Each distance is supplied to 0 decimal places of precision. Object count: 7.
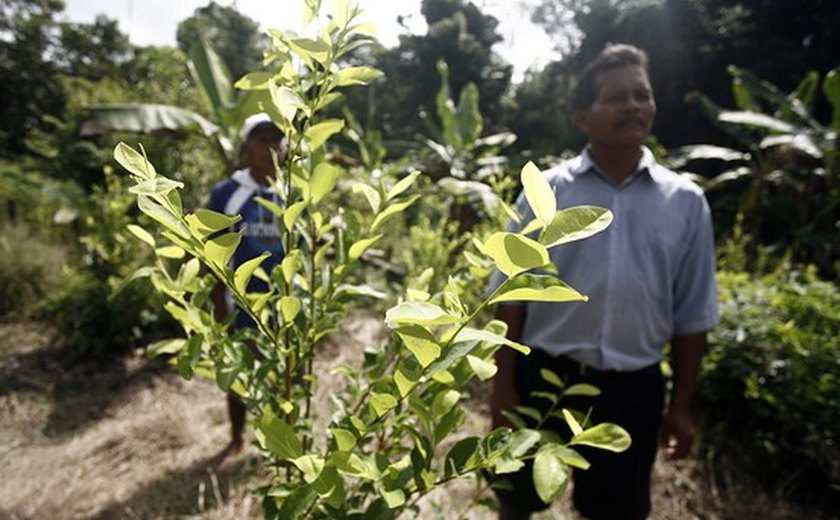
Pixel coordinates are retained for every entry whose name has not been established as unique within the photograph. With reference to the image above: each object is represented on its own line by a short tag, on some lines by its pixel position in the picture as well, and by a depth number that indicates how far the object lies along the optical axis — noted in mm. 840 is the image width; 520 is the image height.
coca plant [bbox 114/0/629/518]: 390
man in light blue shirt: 1444
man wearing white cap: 2031
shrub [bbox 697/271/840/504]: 2066
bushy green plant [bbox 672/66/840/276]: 4734
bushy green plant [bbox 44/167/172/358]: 3422
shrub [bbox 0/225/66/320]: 4172
